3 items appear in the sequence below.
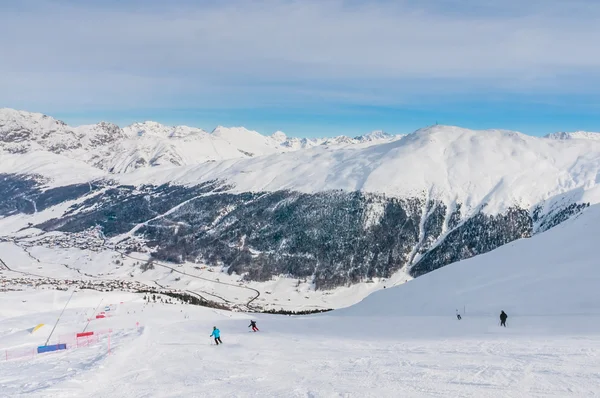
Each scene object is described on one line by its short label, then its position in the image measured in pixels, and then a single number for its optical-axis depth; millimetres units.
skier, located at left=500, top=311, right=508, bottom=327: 36969
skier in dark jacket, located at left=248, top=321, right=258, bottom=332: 44872
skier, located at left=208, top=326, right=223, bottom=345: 36344
